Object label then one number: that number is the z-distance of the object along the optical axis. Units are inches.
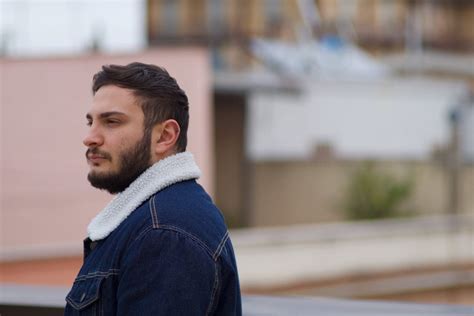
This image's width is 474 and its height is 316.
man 109.3
